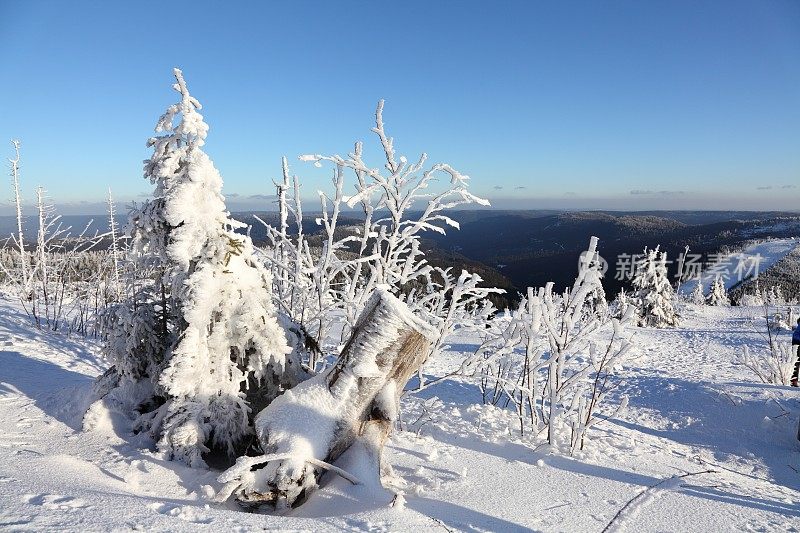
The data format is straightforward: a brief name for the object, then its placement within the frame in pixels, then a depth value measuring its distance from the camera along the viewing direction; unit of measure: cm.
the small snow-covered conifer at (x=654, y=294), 2639
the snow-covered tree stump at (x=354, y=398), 343
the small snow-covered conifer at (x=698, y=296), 4453
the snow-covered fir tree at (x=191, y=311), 355
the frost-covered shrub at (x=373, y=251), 505
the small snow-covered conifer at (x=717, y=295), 5003
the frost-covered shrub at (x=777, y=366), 929
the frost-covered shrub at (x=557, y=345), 479
